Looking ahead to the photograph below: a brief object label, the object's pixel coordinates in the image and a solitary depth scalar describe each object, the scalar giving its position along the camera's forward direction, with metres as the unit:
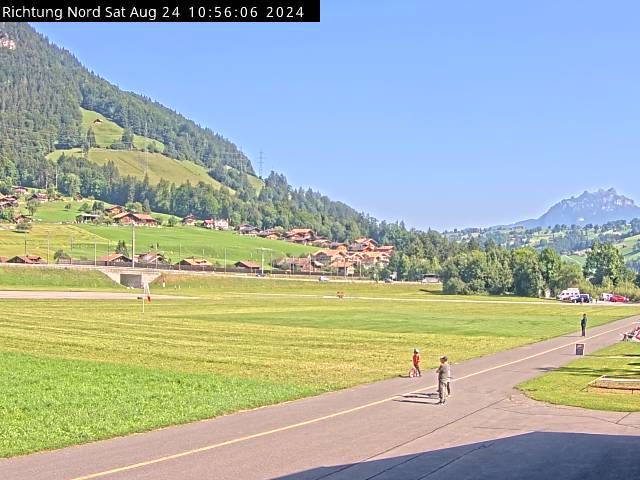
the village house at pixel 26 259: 179.00
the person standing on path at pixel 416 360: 41.01
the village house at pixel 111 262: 187.23
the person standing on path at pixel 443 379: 32.84
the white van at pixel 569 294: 167.45
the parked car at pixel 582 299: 160.43
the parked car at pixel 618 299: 172.81
